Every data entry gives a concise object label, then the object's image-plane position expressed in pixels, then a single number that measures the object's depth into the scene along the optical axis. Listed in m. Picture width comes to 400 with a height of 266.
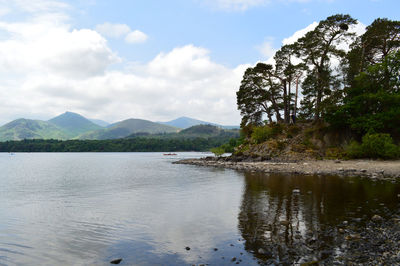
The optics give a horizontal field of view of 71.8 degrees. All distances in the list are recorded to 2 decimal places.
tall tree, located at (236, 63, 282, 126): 68.38
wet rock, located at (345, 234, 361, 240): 11.91
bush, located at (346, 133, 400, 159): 44.28
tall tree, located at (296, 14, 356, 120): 55.09
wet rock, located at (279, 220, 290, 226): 14.88
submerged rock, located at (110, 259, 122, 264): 10.67
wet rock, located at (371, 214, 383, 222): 14.60
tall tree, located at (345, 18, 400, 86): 52.97
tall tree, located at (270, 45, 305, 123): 63.19
